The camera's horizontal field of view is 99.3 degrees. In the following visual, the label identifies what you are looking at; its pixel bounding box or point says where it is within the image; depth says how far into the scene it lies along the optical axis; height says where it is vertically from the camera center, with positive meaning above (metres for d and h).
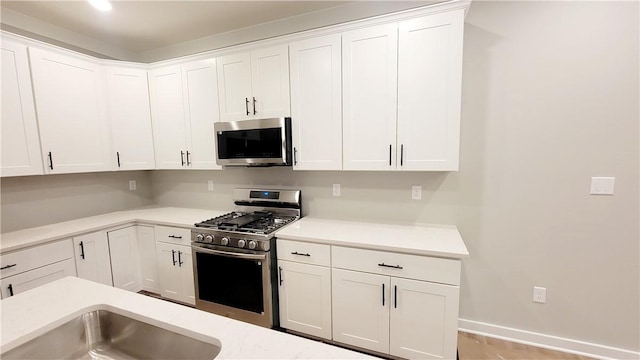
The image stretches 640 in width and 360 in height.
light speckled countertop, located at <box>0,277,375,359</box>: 0.82 -0.56
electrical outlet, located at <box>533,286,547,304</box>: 2.09 -1.07
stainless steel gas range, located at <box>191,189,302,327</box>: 2.14 -0.88
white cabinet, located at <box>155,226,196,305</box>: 2.59 -1.00
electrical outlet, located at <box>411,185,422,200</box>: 2.32 -0.30
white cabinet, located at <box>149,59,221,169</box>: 2.70 +0.49
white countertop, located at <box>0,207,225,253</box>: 2.13 -0.59
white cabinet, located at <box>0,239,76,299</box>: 1.98 -0.80
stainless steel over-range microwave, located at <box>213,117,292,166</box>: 2.37 +0.16
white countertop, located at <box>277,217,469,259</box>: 1.80 -0.59
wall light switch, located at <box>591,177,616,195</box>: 1.88 -0.22
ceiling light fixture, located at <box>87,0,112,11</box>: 1.88 +1.11
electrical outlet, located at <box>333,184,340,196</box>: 2.58 -0.29
